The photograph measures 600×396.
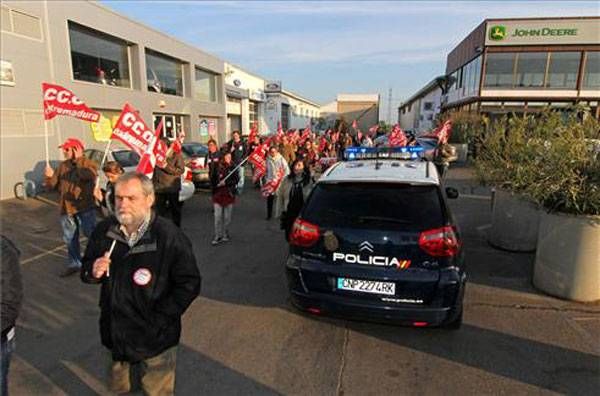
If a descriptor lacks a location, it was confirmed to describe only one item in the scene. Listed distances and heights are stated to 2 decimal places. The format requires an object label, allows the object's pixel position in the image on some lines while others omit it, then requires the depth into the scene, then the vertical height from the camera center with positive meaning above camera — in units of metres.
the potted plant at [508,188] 6.04 -0.84
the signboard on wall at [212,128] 25.04 +0.29
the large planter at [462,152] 21.11 -0.93
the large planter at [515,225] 6.18 -1.45
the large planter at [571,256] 4.28 -1.36
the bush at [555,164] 4.36 -0.36
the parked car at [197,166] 11.78 -1.02
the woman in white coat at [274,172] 8.42 -0.85
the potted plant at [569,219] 4.30 -0.93
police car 3.37 -1.06
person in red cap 5.32 -0.84
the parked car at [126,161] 9.20 -0.76
